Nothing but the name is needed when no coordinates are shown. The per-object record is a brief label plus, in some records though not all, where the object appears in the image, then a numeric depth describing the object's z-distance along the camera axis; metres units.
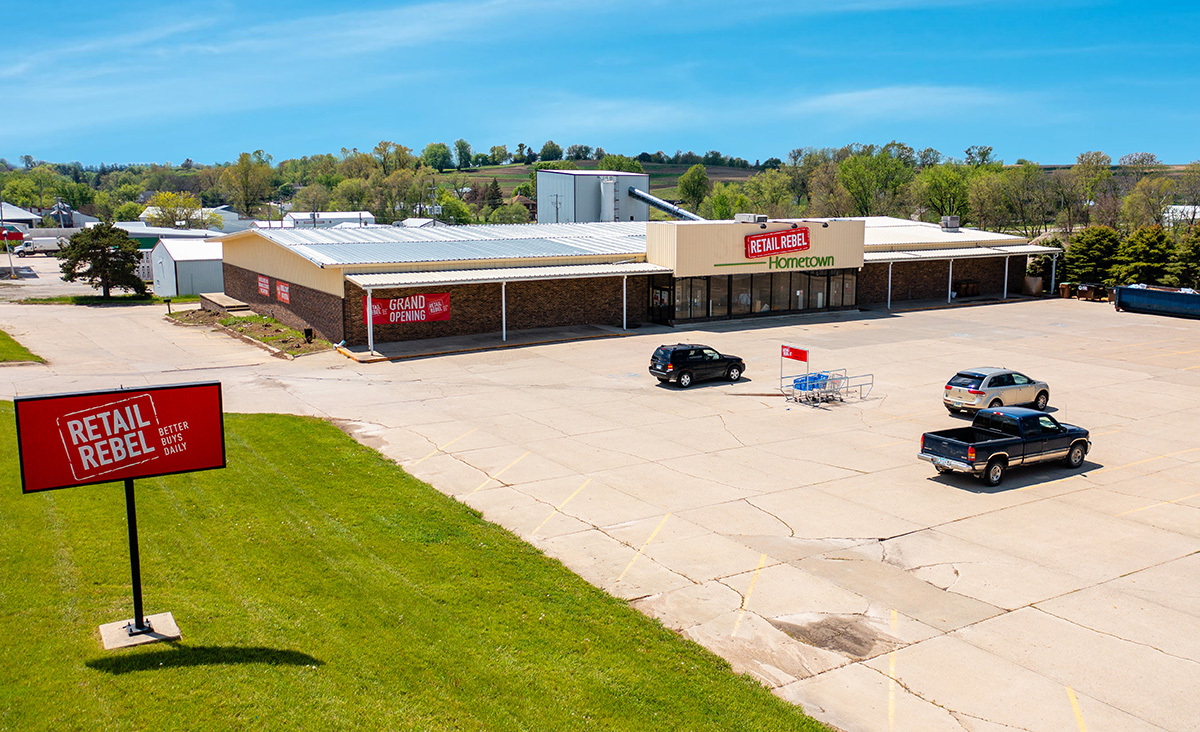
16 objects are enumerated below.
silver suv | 26.86
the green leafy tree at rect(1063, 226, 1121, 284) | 59.94
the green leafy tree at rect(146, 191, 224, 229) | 135.38
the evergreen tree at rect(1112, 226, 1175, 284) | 57.81
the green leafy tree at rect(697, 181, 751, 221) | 148.12
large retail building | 39.62
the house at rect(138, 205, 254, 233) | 134.89
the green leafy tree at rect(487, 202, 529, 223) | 158.10
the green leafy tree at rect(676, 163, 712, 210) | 176.62
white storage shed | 61.53
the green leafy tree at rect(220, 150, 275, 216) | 161.75
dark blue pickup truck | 20.52
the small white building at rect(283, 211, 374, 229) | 129.88
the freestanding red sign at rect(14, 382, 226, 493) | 10.05
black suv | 31.17
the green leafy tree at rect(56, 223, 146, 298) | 57.69
